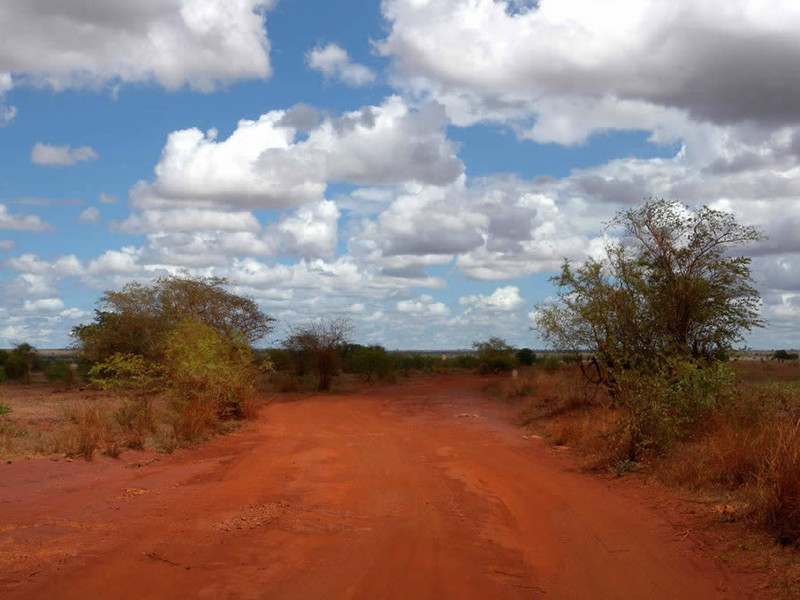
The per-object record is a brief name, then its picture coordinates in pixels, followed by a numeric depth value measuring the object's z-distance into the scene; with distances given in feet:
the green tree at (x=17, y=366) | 152.66
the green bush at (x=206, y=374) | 60.29
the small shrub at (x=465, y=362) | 241.22
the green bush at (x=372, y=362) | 162.20
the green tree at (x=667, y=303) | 58.39
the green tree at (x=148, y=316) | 112.27
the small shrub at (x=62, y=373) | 136.74
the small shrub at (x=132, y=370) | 54.75
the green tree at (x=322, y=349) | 133.69
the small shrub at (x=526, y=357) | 222.69
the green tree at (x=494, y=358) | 187.21
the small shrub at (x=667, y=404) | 40.09
